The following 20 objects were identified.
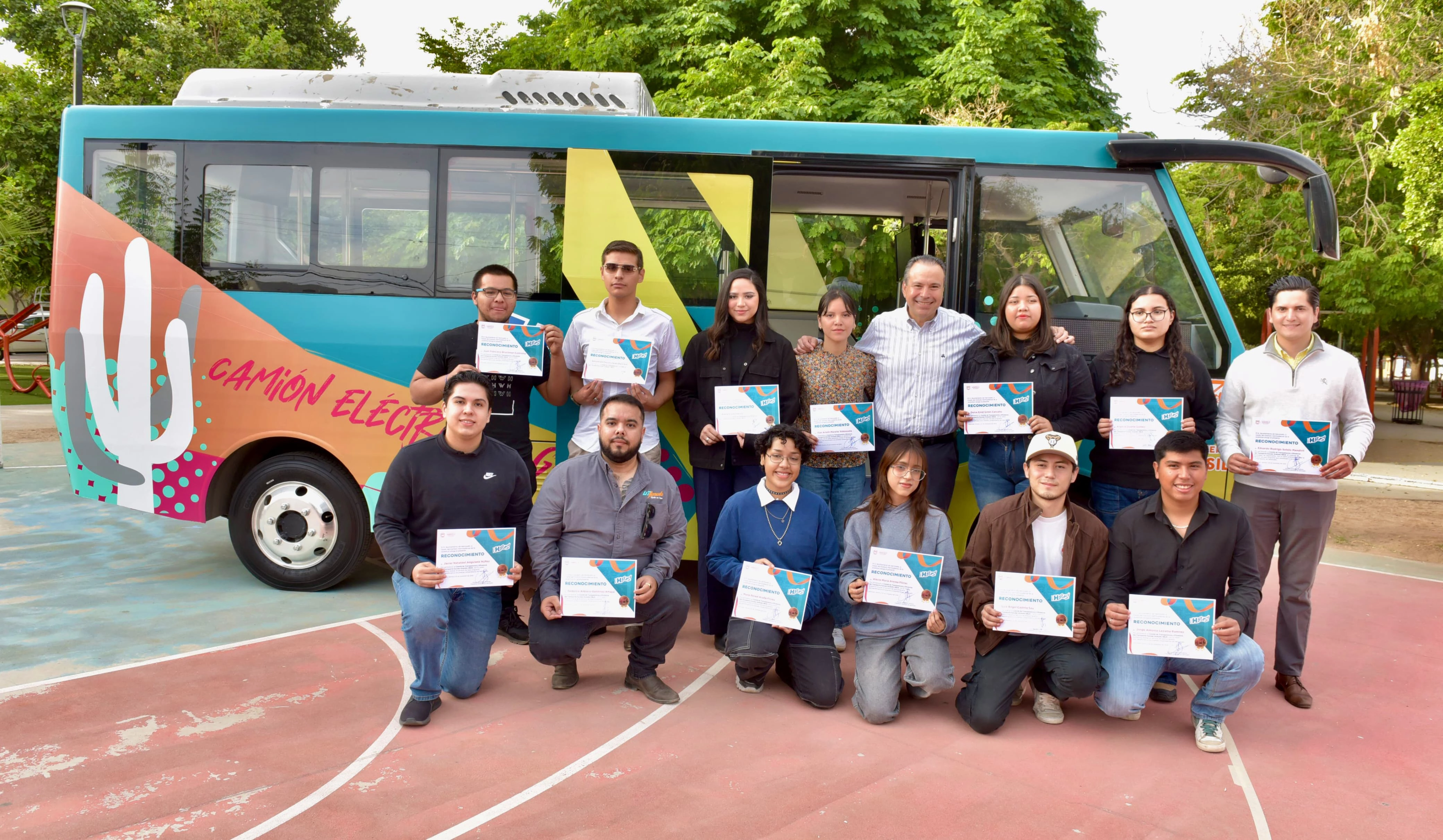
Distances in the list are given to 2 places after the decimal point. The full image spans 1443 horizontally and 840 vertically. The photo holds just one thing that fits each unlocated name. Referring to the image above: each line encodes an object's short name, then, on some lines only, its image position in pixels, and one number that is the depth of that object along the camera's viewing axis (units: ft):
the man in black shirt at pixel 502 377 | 17.71
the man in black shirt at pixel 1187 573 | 14.05
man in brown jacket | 14.30
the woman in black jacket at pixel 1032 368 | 16.08
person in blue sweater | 15.07
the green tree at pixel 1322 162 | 49.37
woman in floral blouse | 16.90
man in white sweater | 15.53
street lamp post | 42.04
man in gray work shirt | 15.07
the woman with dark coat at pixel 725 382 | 16.90
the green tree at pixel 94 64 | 57.52
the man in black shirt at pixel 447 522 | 14.26
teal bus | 18.75
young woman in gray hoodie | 14.62
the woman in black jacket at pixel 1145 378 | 16.06
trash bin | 84.17
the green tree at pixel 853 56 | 48.06
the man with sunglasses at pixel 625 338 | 17.51
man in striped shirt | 16.81
